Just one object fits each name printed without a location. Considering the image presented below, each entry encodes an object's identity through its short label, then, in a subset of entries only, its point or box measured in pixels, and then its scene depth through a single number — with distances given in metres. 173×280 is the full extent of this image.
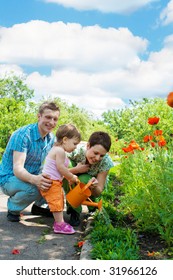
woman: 3.02
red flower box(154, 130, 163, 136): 3.17
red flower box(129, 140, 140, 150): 3.42
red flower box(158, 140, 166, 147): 3.03
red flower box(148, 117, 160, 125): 2.80
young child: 2.93
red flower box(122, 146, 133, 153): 3.41
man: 3.15
